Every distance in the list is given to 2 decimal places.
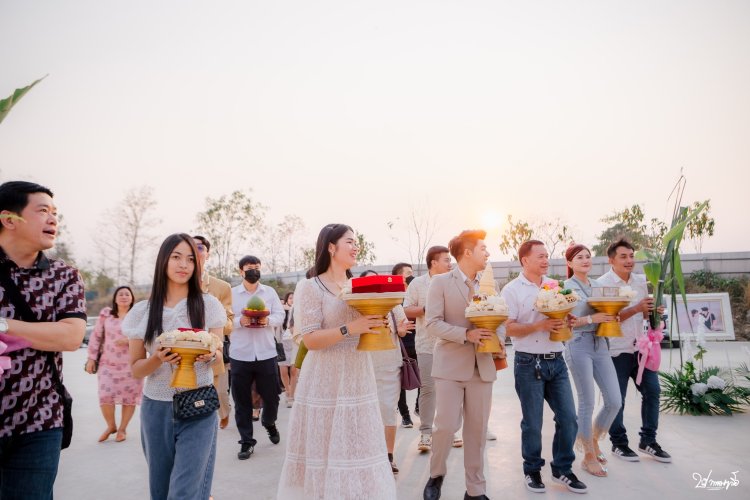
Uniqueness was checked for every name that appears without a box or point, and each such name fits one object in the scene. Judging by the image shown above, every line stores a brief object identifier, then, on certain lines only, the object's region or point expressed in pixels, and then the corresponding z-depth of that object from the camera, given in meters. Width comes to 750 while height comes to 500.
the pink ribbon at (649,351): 5.36
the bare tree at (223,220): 32.28
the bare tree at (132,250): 33.03
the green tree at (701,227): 26.34
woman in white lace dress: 3.15
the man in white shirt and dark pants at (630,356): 5.39
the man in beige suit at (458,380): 4.23
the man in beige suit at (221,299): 5.06
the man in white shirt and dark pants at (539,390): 4.62
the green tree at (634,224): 29.00
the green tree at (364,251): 33.28
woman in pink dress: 6.97
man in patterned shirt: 2.31
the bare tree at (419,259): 27.33
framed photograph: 10.16
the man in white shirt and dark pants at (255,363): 6.29
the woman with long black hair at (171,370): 3.03
